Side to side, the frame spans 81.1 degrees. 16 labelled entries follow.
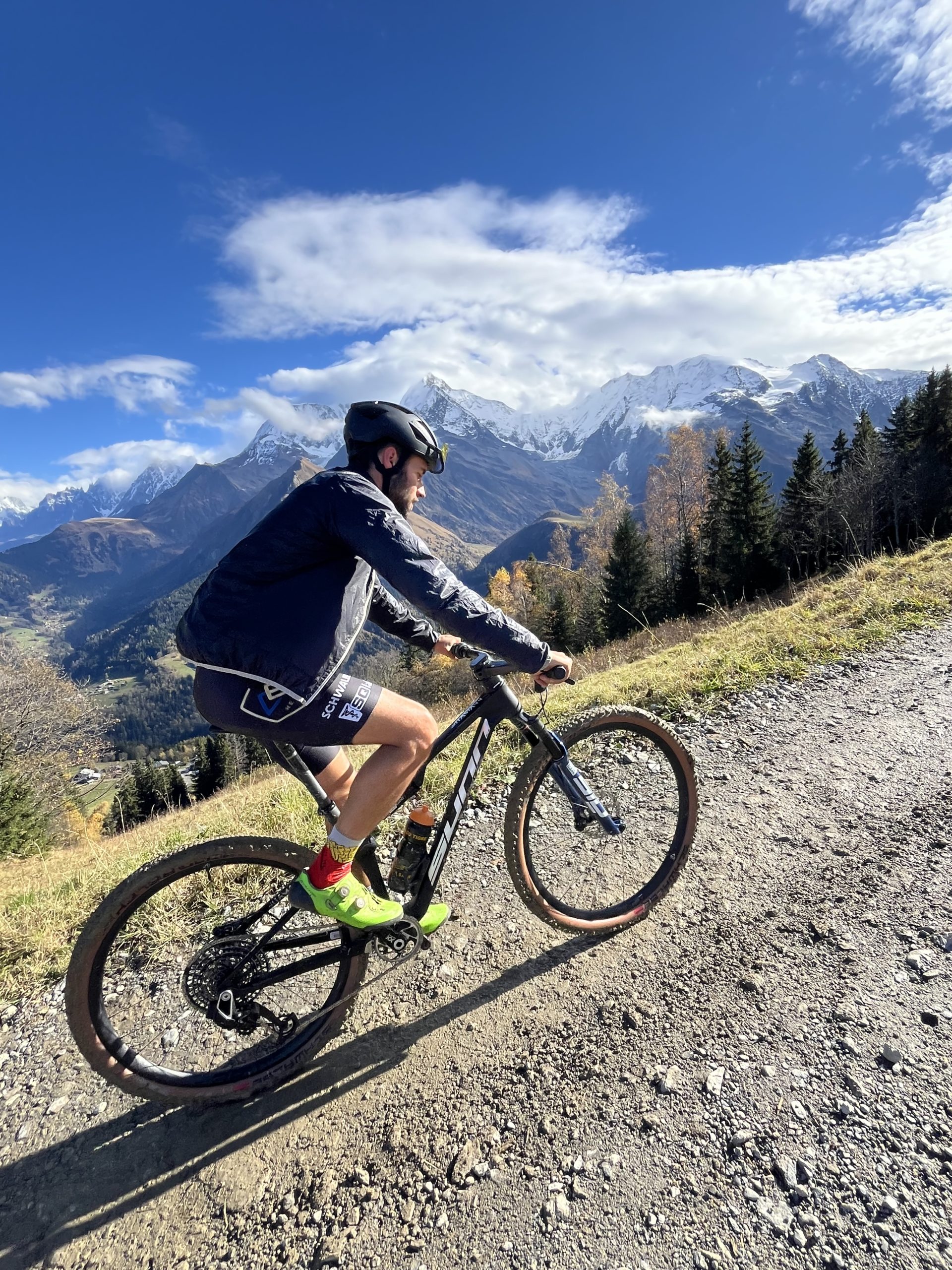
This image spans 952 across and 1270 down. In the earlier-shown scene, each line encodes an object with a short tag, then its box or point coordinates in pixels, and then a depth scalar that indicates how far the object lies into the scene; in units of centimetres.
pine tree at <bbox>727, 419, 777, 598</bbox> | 3716
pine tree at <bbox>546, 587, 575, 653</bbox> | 4583
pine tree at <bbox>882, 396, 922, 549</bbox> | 3344
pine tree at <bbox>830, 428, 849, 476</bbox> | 4544
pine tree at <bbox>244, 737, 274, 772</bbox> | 3117
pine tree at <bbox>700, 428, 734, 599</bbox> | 3903
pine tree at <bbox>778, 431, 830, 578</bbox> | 3441
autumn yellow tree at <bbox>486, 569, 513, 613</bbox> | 6042
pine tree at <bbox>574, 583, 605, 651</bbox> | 4356
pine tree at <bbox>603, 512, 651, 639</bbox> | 4169
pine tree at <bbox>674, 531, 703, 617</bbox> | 4119
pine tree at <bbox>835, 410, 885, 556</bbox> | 3253
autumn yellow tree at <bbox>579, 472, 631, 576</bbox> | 6656
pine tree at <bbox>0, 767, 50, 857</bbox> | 1424
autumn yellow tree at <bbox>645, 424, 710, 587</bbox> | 5678
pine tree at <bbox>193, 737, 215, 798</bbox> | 4153
